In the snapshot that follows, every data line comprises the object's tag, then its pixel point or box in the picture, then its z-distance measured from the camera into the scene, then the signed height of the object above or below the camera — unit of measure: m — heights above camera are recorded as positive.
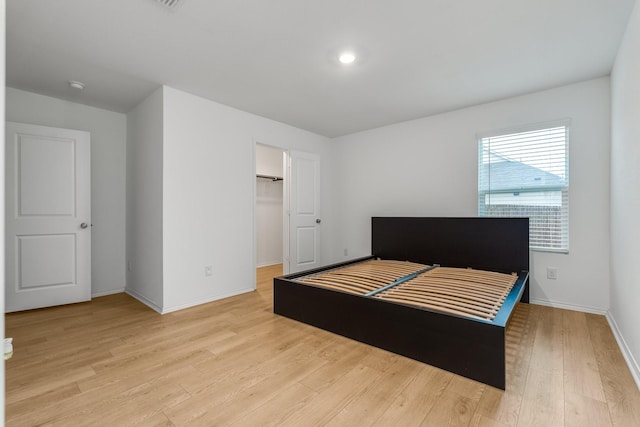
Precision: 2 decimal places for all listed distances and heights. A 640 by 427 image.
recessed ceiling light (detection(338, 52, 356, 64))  2.44 +1.26
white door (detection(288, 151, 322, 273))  4.48 +0.00
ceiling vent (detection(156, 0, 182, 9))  1.85 +1.28
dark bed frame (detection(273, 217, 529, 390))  1.80 -0.68
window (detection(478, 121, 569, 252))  3.10 +0.35
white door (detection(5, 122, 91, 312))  3.05 -0.05
